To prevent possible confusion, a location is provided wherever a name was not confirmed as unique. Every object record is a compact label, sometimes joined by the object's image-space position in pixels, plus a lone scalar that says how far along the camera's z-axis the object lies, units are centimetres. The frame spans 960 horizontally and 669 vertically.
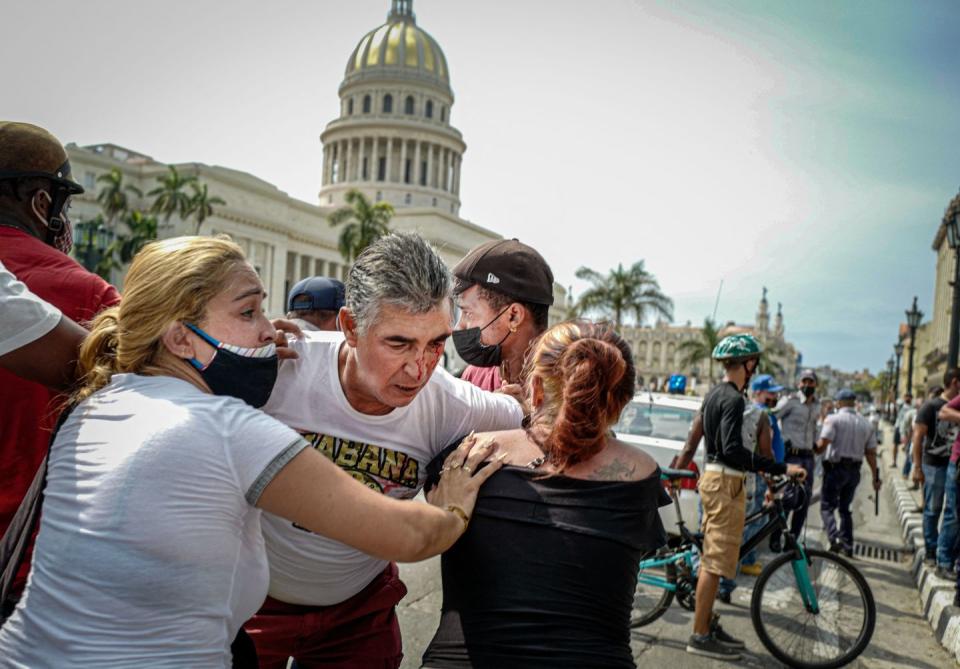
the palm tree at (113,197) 5059
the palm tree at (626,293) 3778
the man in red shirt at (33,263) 220
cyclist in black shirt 501
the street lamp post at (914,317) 2369
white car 753
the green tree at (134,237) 4675
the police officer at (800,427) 953
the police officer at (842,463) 885
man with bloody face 219
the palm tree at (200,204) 5047
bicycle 503
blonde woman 147
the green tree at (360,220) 4725
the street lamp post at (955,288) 1123
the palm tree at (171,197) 4938
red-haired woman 181
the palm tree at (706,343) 5406
